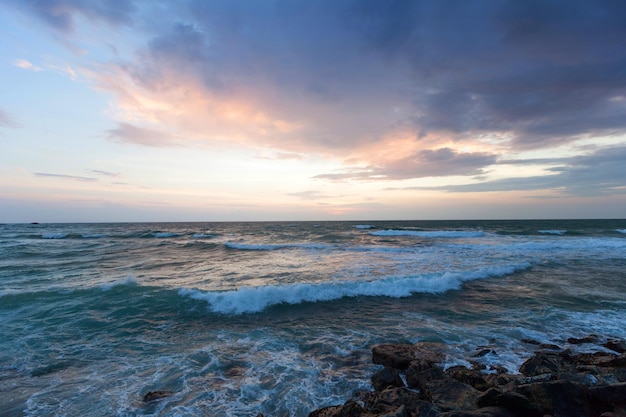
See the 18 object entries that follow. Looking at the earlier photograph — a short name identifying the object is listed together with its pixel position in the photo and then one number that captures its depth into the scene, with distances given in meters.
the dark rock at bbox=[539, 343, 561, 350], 7.27
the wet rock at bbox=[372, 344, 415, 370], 6.30
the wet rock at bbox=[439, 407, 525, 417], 4.11
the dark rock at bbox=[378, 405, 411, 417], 4.18
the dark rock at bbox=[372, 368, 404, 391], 5.63
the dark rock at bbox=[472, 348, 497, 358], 6.90
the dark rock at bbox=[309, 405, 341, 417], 4.73
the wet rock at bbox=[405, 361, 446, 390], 5.48
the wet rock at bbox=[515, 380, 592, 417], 4.23
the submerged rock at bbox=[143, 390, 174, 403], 5.50
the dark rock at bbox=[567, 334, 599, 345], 7.63
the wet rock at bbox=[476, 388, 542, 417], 4.23
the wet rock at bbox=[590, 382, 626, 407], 4.24
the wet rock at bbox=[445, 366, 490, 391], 5.34
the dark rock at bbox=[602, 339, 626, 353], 7.14
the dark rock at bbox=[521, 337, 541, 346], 7.65
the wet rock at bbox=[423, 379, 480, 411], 4.55
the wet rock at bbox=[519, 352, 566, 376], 5.71
